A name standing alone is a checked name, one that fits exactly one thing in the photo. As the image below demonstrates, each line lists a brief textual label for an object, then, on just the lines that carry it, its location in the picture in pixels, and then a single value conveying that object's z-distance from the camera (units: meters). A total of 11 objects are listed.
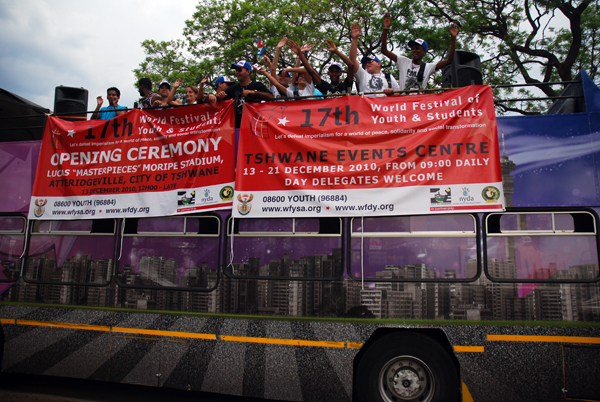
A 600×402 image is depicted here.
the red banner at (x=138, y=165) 4.89
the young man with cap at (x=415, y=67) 5.61
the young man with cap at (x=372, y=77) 5.58
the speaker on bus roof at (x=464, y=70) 4.90
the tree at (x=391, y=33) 14.15
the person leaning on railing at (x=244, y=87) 5.34
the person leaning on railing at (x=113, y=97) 6.85
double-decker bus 4.06
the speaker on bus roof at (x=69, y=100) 6.67
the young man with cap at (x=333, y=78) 5.53
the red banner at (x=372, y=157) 4.27
